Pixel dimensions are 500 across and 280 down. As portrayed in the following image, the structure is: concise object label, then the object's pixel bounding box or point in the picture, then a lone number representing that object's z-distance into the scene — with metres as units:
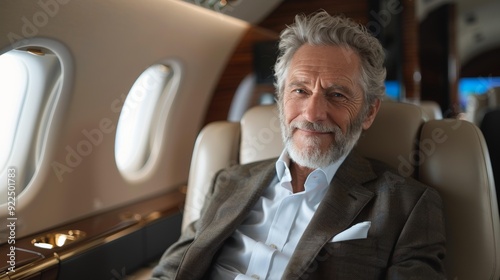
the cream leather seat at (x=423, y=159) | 1.53
